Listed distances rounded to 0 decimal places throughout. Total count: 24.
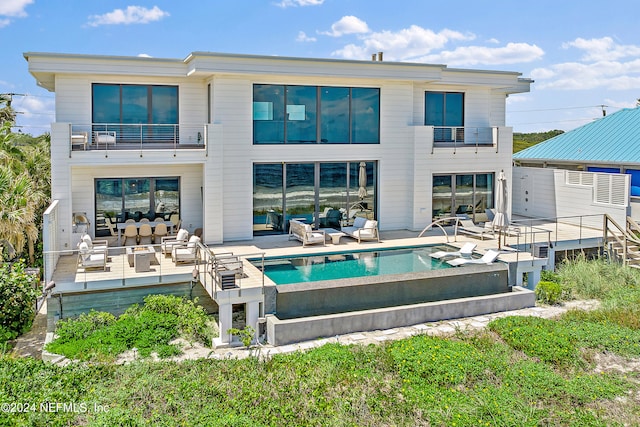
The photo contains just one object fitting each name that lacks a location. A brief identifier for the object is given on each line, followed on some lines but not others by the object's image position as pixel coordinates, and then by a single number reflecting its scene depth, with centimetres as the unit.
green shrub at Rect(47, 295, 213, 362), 1189
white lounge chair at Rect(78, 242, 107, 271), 1490
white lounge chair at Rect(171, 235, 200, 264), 1576
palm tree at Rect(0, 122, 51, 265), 1427
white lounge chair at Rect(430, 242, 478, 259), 1714
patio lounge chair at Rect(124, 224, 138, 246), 1831
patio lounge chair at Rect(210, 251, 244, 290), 1341
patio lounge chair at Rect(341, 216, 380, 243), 1959
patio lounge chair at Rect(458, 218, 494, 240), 2023
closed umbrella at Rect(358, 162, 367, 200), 2147
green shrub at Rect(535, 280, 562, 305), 1598
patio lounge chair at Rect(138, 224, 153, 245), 1845
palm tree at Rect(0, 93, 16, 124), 1953
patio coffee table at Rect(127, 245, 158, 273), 1501
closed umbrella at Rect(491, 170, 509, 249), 1833
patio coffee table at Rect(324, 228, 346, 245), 1928
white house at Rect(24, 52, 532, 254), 1848
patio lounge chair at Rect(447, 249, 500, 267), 1647
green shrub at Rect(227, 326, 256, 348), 1272
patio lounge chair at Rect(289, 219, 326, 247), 1870
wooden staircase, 1984
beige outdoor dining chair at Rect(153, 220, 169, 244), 1866
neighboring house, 2189
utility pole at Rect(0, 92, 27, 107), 1936
